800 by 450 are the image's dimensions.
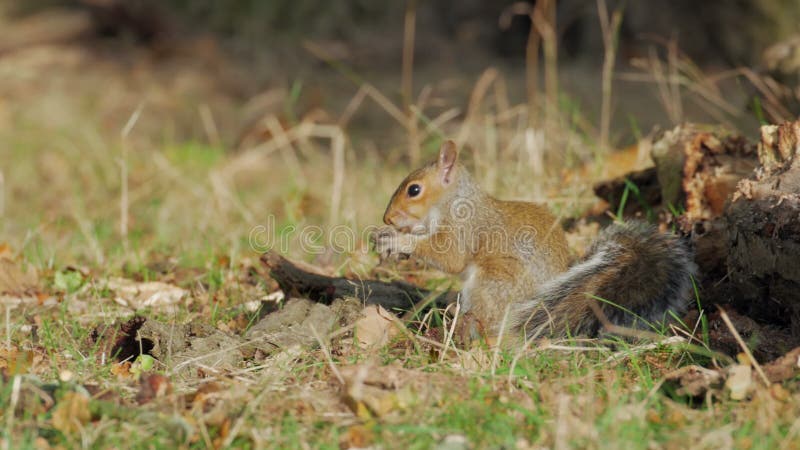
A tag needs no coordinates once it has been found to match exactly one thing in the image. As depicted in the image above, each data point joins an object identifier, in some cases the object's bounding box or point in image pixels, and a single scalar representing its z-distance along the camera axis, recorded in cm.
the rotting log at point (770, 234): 530
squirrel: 553
